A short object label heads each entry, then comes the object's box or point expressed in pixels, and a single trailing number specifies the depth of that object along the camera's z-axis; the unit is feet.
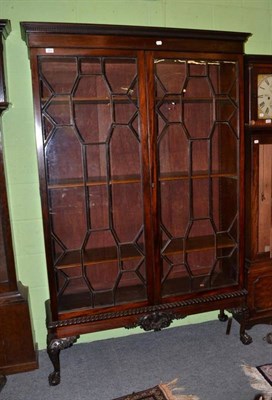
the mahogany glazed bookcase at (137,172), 6.16
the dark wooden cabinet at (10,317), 6.68
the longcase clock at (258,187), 7.29
